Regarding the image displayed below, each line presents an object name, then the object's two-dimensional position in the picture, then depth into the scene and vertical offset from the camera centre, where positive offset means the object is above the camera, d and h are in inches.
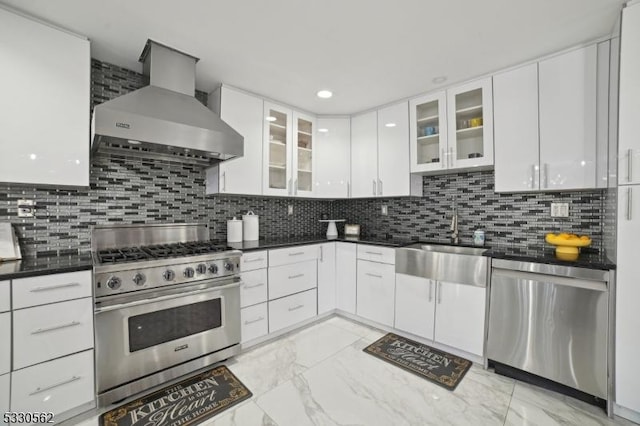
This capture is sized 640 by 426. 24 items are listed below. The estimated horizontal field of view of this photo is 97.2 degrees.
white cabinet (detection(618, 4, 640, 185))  63.3 +25.3
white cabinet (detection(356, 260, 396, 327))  109.4 -33.1
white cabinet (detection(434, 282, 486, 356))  87.7 -34.7
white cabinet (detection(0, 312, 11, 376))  55.8 -26.7
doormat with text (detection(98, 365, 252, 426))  64.5 -48.2
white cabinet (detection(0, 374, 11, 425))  56.0 -36.7
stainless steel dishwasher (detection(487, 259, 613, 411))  68.6 -30.3
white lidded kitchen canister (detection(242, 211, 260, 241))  117.1 -7.5
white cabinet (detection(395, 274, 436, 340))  98.4 -34.6
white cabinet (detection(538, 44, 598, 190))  78.8 +26.2
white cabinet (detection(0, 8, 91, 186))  65.5 +26.1
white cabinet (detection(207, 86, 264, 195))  102.9 +24.7
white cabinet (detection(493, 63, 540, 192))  87.5 +25.8
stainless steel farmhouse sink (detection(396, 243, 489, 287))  87.5 -18.4
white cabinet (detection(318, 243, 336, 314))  121.6 -30.2
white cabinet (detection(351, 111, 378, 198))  128.5 +25.5
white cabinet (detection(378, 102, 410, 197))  118.2 +25.4
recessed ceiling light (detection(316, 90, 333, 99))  110.8 +46.3
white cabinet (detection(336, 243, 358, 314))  121.7 -29.7
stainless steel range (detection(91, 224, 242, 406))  68.6 -26.8
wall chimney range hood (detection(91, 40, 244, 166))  69.3 +23.5
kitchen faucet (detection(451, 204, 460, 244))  113.3 -7.5
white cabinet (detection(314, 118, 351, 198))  135.8 +25.8
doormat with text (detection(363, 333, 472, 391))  81.6 -48.2
